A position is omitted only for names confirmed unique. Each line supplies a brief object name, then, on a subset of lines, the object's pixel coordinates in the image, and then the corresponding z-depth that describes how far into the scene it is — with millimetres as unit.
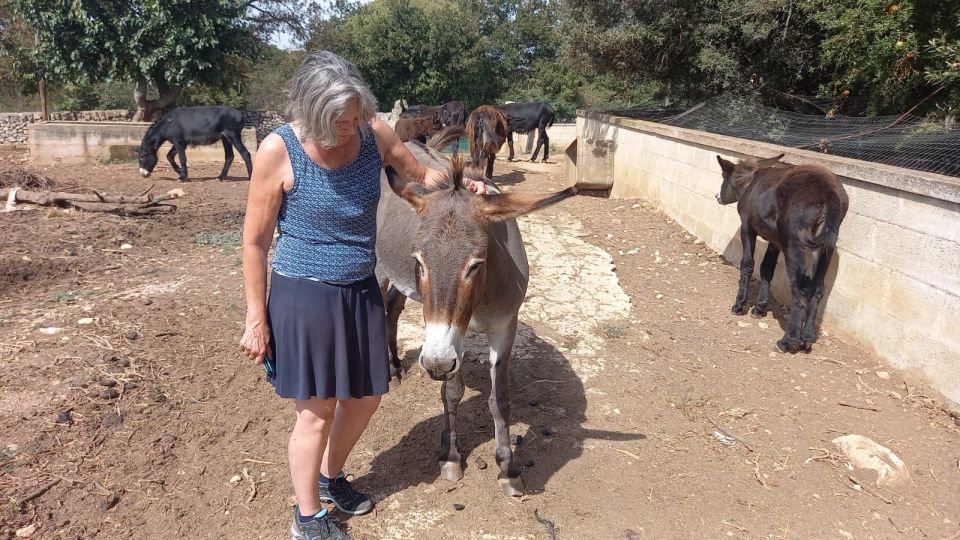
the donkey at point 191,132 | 12141
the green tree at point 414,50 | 27375
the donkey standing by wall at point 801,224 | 4738
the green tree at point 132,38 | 14500
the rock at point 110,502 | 2758
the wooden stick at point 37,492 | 2738
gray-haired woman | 2115
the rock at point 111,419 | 3363
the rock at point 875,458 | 3217
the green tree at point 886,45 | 6547
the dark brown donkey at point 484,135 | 11867
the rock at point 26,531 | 2568
